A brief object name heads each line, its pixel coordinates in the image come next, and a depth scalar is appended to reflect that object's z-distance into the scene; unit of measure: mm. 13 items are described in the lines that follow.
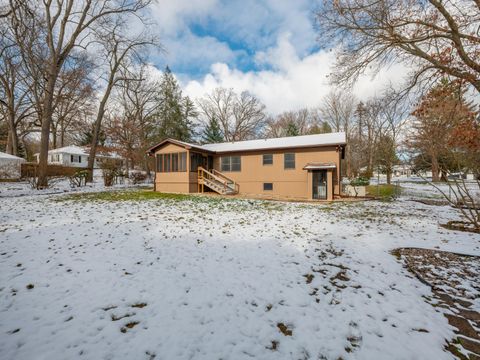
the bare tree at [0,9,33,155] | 21302
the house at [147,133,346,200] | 14115
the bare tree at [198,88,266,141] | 39031
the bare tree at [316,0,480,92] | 7875
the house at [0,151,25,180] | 21156
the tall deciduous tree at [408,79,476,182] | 9172
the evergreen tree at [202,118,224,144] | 37594
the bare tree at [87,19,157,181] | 18888
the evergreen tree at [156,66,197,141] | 33062
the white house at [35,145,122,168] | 35228
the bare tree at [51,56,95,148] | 20303
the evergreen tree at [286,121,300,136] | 35562
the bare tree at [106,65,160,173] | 26078
